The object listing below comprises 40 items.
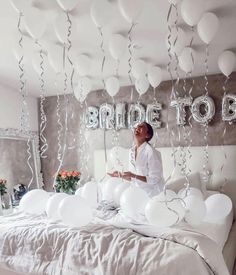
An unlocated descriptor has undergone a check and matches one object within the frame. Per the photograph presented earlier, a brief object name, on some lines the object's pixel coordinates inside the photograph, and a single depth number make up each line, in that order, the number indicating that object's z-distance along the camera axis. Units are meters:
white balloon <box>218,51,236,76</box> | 3.08
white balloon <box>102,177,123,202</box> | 3.18
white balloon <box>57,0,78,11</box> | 2.32
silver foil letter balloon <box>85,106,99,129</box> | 4.57
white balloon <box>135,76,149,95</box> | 3.61
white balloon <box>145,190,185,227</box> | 2.17
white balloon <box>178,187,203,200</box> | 2.64
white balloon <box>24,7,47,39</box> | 2.51
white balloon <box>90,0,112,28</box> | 2.44
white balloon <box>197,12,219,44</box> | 2.50
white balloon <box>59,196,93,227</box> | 2.25
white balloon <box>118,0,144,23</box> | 2.27
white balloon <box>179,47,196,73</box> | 3.03
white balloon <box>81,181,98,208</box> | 2.96
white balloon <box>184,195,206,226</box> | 2.45
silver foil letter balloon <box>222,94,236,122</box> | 3.60
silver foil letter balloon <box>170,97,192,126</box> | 3.89
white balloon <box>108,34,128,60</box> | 2.84
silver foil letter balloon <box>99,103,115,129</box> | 4.45
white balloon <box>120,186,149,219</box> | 2.42
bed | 1.91
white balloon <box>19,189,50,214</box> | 2.75
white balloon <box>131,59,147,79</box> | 3.40
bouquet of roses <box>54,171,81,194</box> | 3.91
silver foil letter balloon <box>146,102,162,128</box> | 4.10
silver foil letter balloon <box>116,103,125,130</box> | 4.35
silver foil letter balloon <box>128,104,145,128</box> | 4.20
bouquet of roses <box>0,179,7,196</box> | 4.27
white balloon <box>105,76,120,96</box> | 3.64
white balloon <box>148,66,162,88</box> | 3.52
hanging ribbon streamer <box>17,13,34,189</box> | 4.71
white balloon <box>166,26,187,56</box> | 2.72
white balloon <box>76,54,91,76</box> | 3.34
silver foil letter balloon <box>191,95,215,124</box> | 3.72
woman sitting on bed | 2.92
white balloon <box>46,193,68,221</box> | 2.49
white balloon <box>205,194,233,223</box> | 2.83
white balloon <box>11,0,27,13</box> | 2.36
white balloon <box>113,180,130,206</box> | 3.06
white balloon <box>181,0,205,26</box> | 2.35
